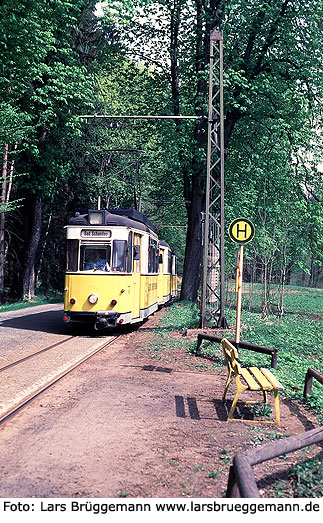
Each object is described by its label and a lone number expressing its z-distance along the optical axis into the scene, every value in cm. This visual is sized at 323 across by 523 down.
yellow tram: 1477
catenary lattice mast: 1424
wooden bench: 694
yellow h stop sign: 1016
